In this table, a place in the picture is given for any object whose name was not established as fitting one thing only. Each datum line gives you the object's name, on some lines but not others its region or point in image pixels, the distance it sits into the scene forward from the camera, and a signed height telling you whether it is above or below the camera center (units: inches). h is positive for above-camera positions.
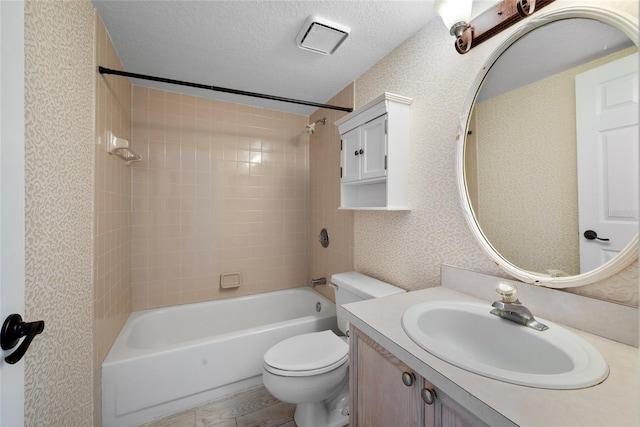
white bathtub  55.9 -36.9
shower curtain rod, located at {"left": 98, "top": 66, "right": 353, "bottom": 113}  52.4 +29.8
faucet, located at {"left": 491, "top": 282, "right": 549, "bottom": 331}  30.7 -12.4
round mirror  27.9 +8.4
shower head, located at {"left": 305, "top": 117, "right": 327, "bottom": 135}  91.9 +32.9
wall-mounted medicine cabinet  55.0 +15.5
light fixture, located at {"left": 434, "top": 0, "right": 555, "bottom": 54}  36.0 +30.5
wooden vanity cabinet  23.6 -20.1
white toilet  50.1 -31.6
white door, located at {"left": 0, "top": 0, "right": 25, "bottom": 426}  19.8 +2.4
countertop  17.7 -14.5
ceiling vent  52.4 +40.0
